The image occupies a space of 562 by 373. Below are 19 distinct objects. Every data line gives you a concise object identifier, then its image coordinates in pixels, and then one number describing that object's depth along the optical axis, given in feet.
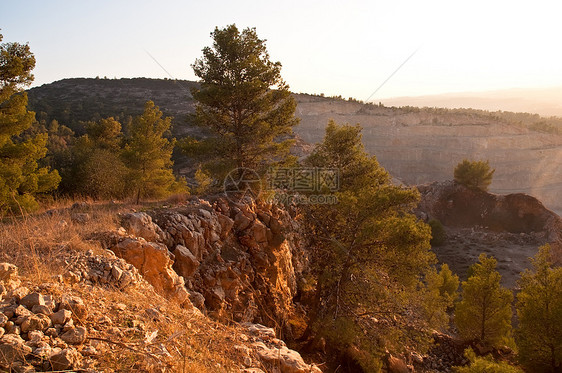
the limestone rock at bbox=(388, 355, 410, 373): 43.80
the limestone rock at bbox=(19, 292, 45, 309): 13.17
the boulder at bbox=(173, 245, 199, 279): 31.12
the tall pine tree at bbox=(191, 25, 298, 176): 44.50
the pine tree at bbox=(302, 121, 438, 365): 36.58
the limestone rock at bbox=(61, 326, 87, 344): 12.21
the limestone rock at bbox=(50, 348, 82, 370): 10.93
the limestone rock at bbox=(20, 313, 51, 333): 11.87
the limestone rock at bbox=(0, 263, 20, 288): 14.51
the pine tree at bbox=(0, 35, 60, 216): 42.14
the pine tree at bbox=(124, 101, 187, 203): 64.85
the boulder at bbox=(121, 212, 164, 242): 29.36
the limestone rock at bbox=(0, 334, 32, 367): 10.29
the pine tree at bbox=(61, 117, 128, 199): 58.23
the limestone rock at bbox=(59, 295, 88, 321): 13.70
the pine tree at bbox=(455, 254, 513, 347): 53.78
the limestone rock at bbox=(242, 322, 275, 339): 22.02
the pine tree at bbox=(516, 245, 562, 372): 44.37
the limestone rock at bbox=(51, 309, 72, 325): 12.84
